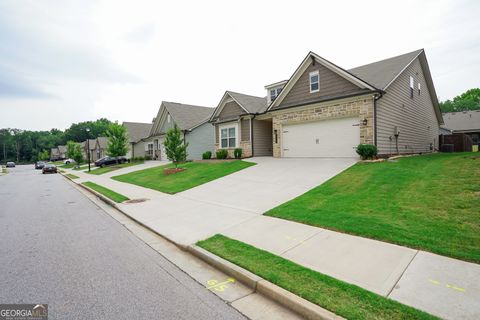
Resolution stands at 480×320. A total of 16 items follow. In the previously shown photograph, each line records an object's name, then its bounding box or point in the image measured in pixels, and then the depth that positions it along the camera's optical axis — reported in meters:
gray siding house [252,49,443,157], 13.44
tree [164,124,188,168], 17.91
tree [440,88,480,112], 57.08
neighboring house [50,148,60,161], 98.81
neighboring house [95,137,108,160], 58.20
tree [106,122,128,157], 28.38
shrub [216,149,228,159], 20.58
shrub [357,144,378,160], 12.38
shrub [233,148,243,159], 19.56
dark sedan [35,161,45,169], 48.92
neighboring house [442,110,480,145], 30.19
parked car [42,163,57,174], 33.25
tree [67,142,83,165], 39.91
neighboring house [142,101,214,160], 26.97
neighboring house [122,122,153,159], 39.10
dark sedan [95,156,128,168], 35.12
